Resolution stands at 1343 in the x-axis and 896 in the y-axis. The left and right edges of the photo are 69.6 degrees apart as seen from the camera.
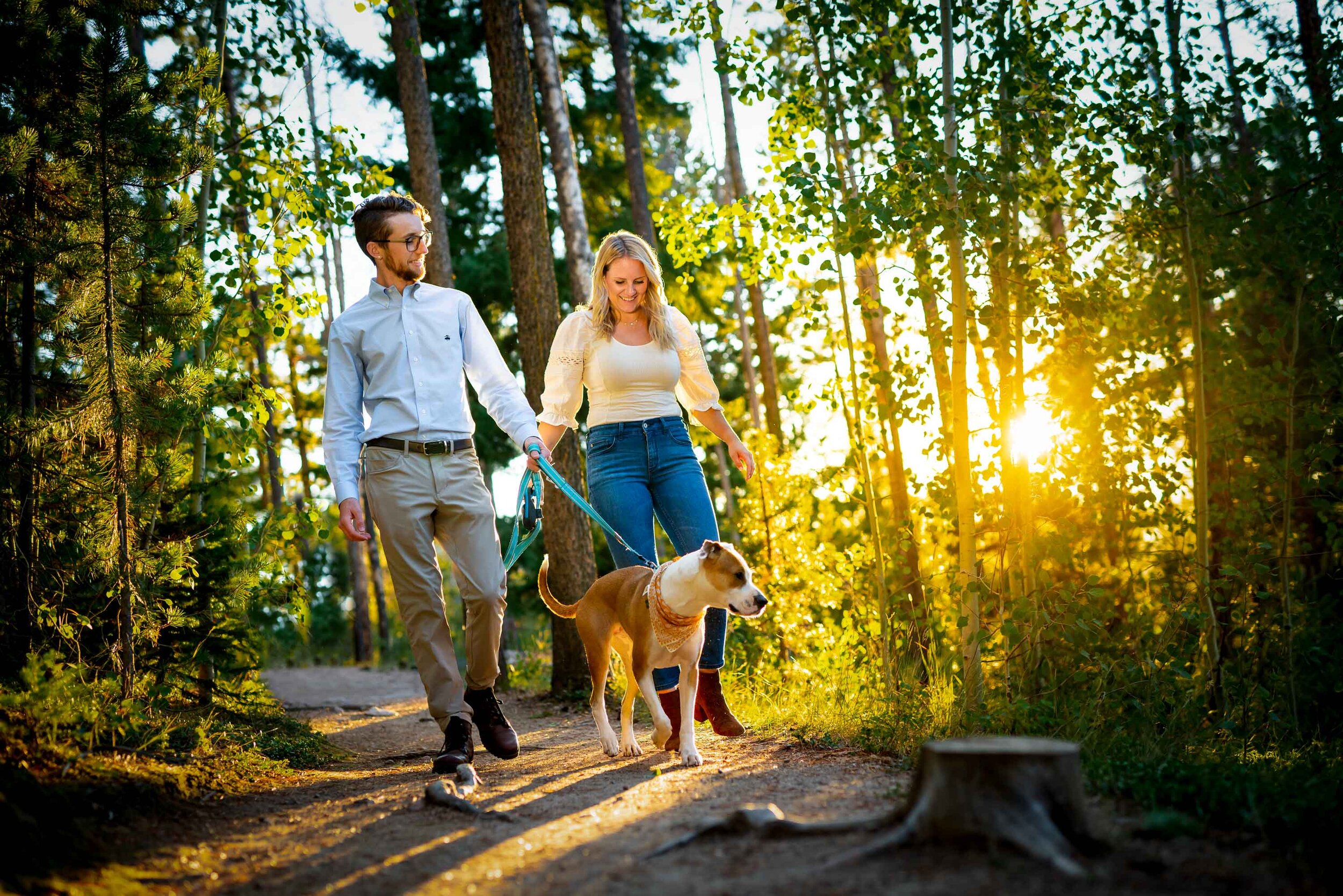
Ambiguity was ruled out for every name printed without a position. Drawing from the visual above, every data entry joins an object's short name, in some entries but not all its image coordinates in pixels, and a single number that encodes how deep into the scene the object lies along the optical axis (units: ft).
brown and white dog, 14.58
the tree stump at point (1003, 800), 8.96
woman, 17.17
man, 15.08
